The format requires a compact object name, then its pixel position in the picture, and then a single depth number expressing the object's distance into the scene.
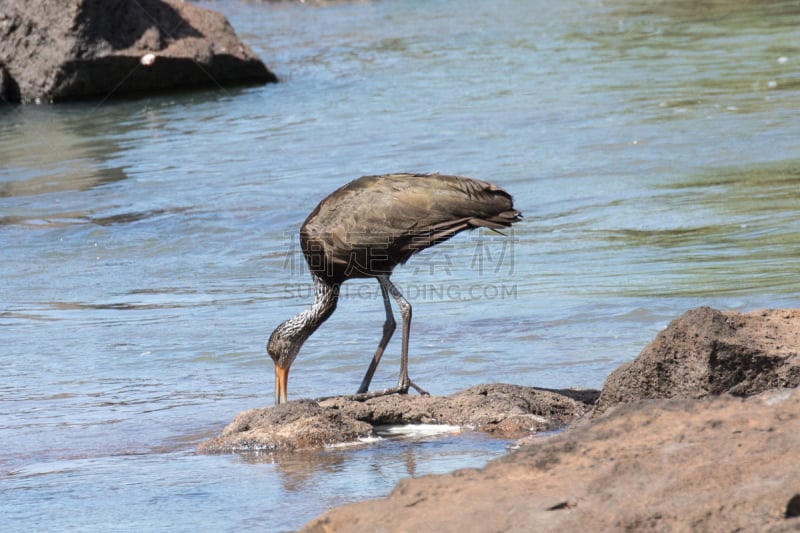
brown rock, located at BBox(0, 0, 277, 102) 37.75
